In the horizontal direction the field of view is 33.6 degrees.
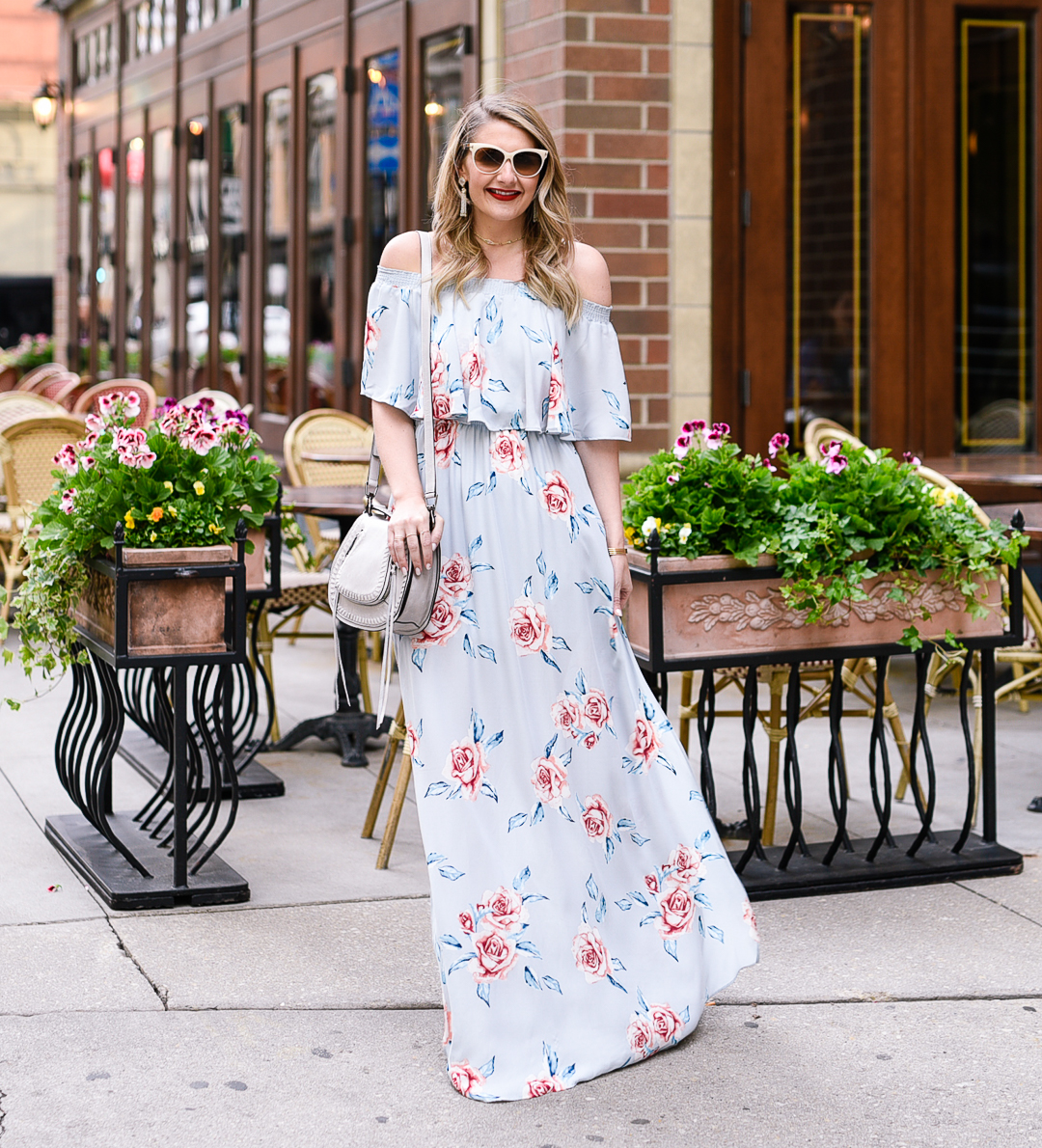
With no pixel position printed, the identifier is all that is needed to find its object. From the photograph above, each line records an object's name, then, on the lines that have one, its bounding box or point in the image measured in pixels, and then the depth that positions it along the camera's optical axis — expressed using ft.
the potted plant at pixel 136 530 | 14.02
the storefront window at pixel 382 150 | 33.58
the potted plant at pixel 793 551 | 14.20
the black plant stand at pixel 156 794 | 14.12
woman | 11.05
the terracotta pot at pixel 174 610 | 13.92
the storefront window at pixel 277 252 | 39.40
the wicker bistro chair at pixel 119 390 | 36.04
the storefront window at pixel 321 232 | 36.78
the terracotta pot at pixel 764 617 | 14.20
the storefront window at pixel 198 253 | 44.98
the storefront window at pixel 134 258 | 51.49
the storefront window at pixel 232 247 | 42.22
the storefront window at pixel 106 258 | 54.70
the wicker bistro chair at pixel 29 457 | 27.37
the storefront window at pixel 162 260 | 48.42
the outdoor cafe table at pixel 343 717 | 20.03
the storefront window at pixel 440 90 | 30.19
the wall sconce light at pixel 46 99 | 59.47
